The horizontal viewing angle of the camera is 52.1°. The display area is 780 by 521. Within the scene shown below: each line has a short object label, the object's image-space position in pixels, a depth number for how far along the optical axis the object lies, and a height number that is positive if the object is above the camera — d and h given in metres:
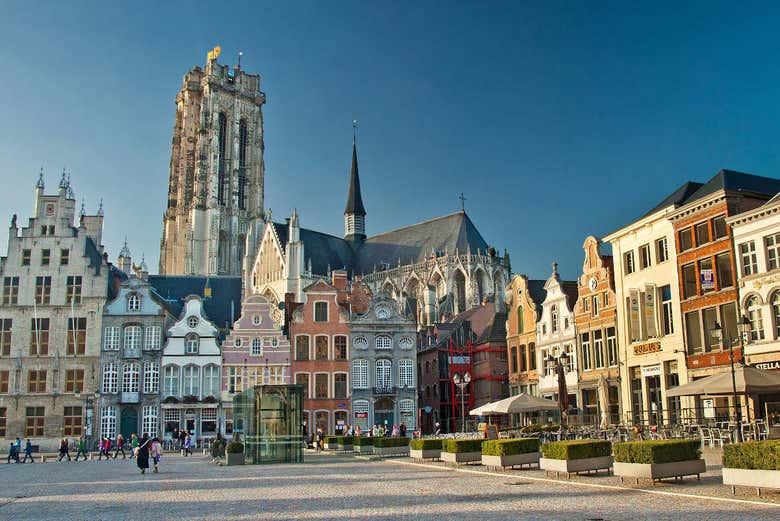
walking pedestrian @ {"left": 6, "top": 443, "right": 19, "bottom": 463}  35.30 -2.25
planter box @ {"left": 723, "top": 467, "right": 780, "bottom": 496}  12.59 -1.57
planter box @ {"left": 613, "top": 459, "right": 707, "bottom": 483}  15.30 -1.66
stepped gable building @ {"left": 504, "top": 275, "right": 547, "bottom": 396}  45.20 +3.21
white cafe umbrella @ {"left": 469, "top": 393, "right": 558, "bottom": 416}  29.09 -0.66
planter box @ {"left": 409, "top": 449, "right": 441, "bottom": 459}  25.92 -2.07
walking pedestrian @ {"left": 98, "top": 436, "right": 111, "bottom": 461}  38.56 -2.29
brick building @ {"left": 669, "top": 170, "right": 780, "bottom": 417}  31.31 +4.78
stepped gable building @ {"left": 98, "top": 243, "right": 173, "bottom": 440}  47.00 +2.25
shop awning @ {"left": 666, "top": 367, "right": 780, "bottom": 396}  22.06 -0.08
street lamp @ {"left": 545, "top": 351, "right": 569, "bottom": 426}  28.34 +0.79
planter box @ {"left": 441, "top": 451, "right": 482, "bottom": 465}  23.12 -1.97
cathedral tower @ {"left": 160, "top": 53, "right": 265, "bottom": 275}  100.88 +28.94
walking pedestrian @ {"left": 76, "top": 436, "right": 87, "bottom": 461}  37.84 -2.26
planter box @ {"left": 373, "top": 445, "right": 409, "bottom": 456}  29.69 -2.22
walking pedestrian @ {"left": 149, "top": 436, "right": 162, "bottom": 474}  24.88 -1.65
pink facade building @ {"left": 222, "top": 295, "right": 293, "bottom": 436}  48.44 +2.39
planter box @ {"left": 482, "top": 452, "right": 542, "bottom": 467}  20.03 -1.83
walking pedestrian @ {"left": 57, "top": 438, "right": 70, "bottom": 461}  36.16 -2.10
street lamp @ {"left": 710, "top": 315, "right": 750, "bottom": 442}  22.56 +1.45
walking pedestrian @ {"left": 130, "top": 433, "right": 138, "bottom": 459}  37.60 -2.19
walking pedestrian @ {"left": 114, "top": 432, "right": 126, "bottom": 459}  41.45 -2.30
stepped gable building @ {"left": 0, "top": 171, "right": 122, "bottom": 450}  46.81 +4.52
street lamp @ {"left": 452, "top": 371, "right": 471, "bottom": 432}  36.55 +0.44
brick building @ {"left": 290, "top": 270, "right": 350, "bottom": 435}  48.25 +2.24
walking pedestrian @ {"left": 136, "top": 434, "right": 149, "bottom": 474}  24.03 -1.77
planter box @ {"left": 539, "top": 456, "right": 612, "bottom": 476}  17.44 -1.74
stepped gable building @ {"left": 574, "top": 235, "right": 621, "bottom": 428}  38.34 +2.29
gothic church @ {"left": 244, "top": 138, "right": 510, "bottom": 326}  77.62 +13.60
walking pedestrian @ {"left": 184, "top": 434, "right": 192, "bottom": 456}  39.31 -2.32
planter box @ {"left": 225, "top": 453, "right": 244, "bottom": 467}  28.17 -2.23
